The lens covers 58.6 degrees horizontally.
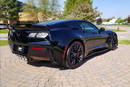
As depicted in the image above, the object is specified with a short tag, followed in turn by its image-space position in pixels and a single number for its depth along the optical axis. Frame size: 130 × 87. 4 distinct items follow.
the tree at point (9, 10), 29.58
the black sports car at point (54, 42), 2.75
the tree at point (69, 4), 26.25
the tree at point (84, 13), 18.84
